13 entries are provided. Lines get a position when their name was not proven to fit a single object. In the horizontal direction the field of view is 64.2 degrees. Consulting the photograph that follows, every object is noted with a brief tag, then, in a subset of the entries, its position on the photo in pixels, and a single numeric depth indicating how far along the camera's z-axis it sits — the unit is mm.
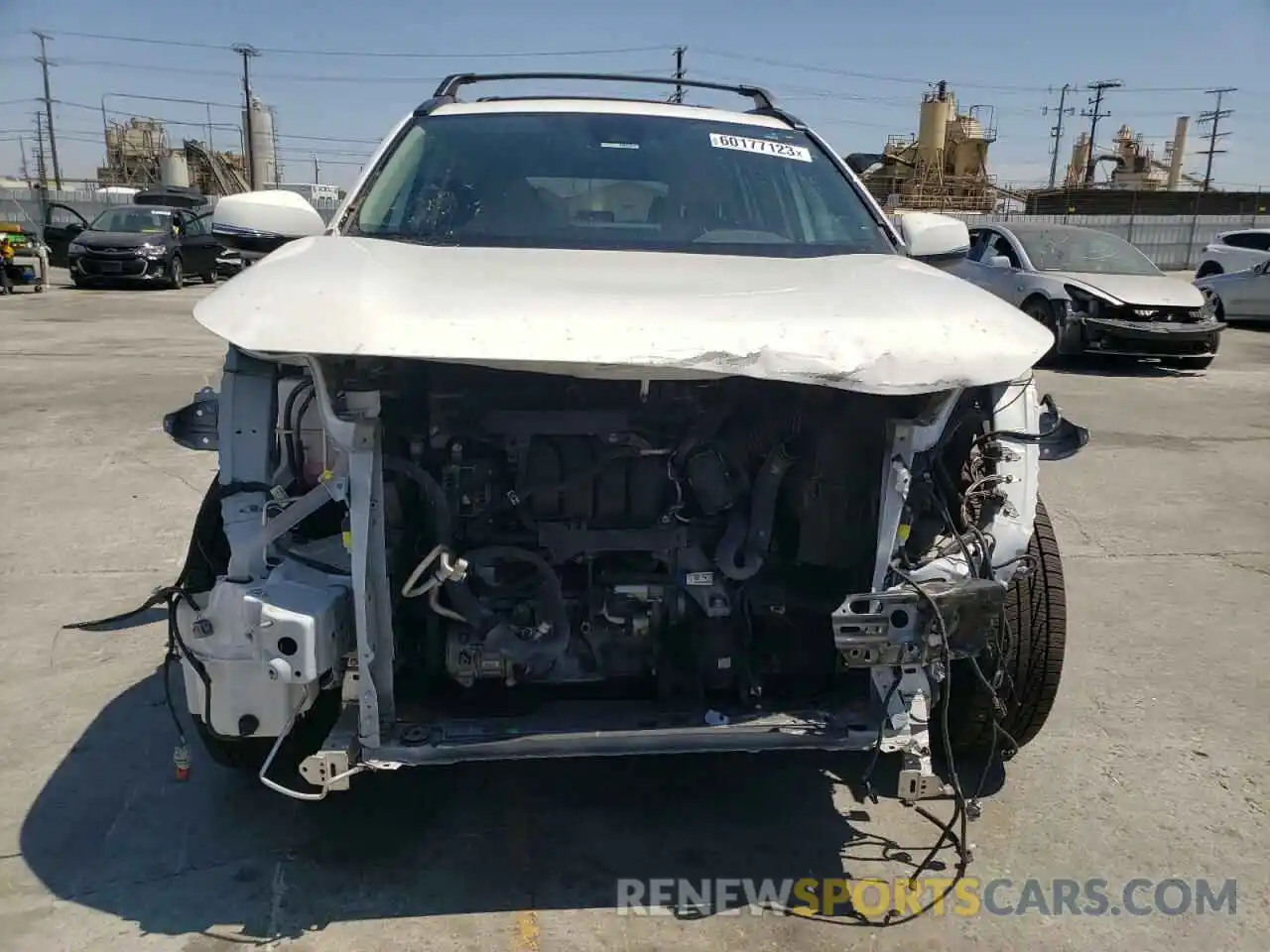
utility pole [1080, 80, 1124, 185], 63062
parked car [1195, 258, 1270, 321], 15391
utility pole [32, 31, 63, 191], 53906
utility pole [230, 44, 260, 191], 40219
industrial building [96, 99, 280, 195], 43125
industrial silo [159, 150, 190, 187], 43750
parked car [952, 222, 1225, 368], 10453
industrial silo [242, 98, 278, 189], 41531
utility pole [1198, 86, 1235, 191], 64688
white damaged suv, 2164
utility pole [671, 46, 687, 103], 40262
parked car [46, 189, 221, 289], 17938
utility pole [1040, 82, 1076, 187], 67250
